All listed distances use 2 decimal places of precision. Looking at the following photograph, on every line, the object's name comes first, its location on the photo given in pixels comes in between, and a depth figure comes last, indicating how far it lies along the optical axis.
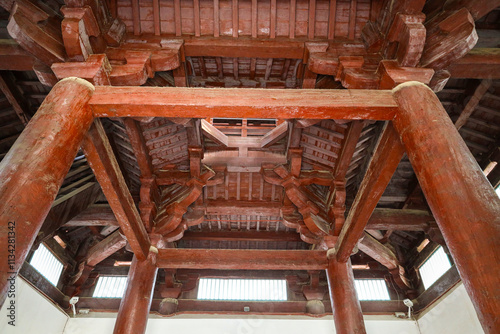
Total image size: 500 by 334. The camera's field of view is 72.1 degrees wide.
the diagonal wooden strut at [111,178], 3.97
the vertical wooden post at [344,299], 5.70
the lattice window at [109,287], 10.07
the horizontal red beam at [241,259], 6.77
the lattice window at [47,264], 8.62
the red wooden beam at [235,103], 3.82
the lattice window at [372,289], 10.09
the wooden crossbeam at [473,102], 6.22
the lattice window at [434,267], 8.67
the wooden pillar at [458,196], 2.41
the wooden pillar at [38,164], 2.60
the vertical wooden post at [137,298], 5.55
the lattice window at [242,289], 10.13
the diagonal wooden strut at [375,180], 3.95
